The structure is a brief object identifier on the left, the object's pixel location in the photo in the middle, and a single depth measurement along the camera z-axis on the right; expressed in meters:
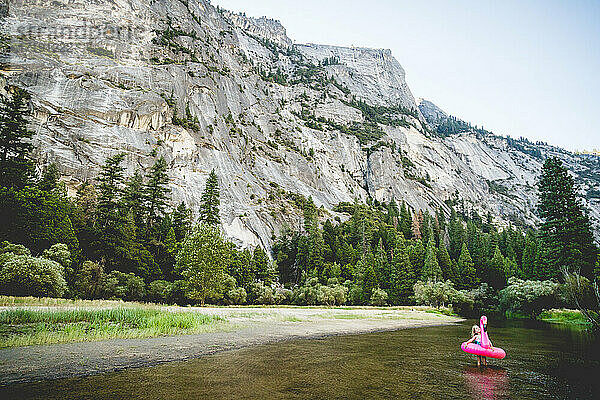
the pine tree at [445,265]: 81.56
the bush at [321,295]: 63.88
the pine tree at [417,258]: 77.64
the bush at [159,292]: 48.77
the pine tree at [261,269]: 69.94
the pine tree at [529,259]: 75.27
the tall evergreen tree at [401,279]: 71.50
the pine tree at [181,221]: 65.06
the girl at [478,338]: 14.06
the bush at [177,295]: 49.59
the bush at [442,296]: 66.38
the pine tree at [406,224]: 109.98
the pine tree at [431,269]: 74.12
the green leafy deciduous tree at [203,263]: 48.03
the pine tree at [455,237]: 101.94
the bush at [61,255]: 37.81
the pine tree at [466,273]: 81.38
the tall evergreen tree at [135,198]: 62.72
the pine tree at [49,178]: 51.34
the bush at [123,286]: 43.47
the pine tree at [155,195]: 67.19
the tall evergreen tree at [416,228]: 110.28
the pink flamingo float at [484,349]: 13.93
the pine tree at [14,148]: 44.09
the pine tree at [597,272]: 41.92
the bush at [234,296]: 55.06
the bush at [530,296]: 52.97
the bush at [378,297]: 67.32
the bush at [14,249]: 33.16
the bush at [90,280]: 40.88
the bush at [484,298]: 77.00
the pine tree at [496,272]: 78.75
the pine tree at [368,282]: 69.79
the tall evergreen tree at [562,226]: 49.25
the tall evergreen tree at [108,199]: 53.59
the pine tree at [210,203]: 72.38
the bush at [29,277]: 29.82
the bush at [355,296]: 68.25
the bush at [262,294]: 61.31
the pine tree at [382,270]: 75.75
